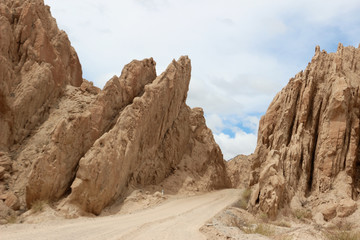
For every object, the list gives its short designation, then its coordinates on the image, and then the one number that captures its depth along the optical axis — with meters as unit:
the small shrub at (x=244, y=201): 20.87
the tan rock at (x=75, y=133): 17.38
